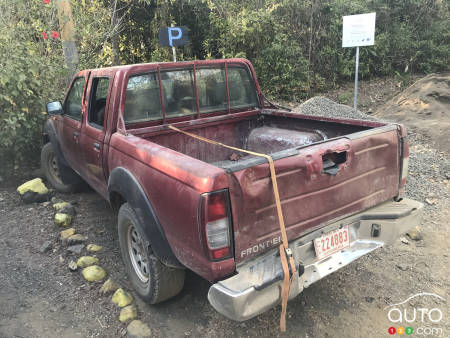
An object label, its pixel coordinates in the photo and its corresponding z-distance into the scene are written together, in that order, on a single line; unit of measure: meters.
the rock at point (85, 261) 3.47
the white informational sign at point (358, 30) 8.03
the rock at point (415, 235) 3.76
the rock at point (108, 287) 3.08
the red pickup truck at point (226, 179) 2.02
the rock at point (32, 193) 4.91
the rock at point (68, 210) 4.44
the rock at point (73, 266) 3.44
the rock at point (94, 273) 3.26
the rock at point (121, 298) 2.93
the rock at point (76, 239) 3.84
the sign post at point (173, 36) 7.36
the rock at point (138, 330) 2.61
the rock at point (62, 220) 4.23
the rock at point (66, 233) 3.95
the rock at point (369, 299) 2.88
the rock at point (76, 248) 3.69
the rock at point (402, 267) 3.26
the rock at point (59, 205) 4.65
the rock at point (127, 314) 2.77
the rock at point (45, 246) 3.75
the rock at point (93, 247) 3.73
